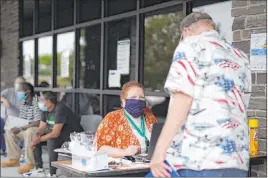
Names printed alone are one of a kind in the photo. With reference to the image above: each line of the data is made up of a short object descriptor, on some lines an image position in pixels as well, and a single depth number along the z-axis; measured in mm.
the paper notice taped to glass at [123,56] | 6070
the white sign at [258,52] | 3930
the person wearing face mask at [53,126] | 5461
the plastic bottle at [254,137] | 3717
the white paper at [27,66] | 9289
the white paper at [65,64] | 7762
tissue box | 2908
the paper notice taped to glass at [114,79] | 6312
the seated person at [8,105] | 7219
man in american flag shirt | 2266
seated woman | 3691
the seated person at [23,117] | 6398
